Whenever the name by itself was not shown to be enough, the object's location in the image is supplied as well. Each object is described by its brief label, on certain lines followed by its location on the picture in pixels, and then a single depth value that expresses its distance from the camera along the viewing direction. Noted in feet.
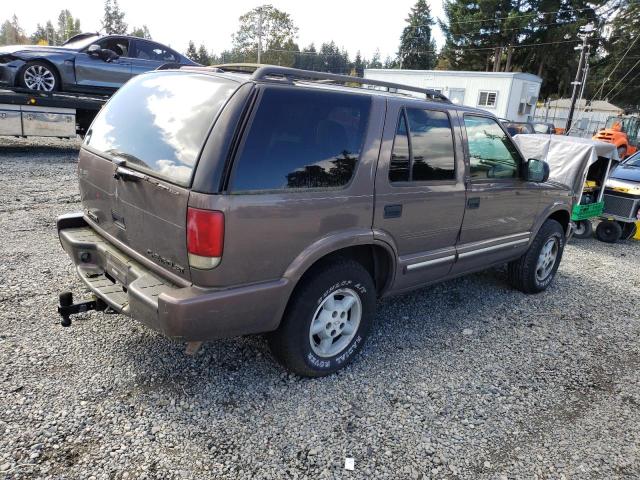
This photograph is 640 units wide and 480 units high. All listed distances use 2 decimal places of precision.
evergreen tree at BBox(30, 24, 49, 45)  281.15
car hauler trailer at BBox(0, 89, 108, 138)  32.24
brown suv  8.34
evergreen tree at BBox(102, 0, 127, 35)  249.96
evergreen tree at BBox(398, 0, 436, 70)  208.64
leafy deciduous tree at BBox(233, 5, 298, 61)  165.58
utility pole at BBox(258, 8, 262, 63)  137.28
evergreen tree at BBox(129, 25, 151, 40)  287.50
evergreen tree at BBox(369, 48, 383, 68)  376.68
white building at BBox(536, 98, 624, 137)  118.15
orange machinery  66.74
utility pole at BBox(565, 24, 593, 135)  83.41
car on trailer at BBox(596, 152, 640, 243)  26.43
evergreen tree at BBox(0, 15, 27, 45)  266.40
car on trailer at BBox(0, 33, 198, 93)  33.06
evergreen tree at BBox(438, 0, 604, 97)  134.21
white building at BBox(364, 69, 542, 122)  93.40
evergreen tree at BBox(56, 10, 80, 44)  259.19
